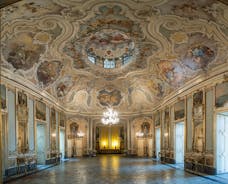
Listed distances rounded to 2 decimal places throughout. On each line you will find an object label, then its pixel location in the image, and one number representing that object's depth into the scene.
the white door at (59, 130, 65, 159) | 28.24
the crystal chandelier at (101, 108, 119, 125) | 22.62
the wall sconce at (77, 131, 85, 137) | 30.61
